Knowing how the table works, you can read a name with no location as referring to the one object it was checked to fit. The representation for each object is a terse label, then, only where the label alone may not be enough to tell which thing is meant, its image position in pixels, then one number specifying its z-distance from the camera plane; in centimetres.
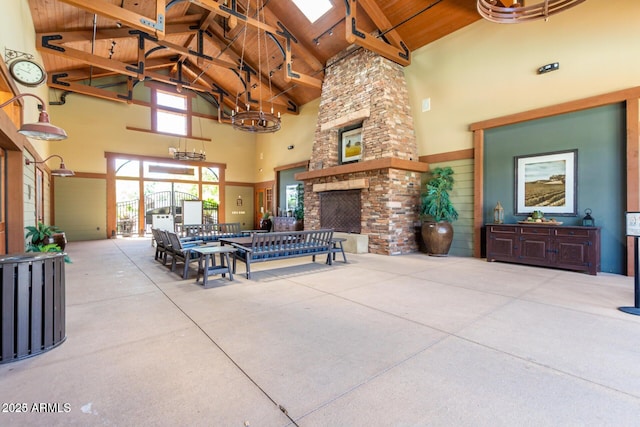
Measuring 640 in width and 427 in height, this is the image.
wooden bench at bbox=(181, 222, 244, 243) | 711
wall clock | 460
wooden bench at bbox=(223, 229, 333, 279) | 495
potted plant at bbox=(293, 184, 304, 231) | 1132
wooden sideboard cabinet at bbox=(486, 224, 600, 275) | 495
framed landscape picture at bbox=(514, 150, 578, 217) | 552
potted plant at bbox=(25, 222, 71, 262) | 532
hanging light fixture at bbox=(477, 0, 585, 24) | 437
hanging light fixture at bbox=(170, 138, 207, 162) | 1162
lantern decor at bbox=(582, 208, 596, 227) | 514
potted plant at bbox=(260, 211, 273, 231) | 1318
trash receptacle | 210
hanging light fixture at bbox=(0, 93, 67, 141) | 284
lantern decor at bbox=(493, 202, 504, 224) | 623
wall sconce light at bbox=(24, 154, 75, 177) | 645
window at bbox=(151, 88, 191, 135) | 1313
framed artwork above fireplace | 892
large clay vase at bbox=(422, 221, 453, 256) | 695
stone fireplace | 740
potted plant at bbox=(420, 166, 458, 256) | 697
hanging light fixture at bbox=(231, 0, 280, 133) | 626
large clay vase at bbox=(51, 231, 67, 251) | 690
